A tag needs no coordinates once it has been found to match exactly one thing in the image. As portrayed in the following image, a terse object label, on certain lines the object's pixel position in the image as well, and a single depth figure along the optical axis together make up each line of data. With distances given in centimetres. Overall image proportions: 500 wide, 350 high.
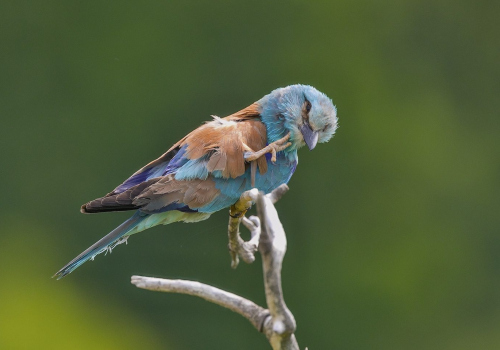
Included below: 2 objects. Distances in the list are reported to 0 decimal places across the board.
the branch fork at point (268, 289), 666
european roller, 688
